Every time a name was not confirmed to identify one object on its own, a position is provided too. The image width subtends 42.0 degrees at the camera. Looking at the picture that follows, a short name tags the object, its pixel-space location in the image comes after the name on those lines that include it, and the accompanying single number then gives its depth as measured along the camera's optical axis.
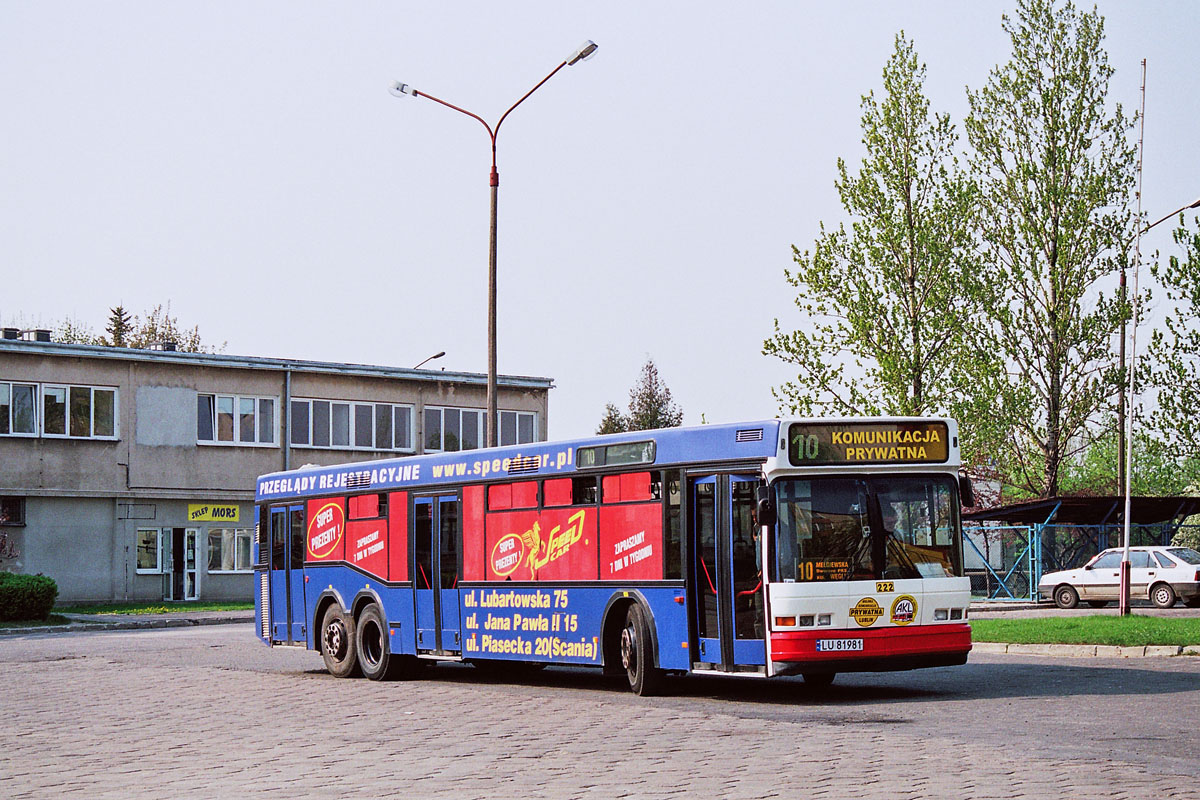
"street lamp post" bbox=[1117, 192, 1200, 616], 27.78
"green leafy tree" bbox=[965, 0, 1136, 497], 45.28
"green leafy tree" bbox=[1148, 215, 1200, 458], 44.88
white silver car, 34.91
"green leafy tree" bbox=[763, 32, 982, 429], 44.41
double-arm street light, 26.11
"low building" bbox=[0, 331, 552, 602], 46.25
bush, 37.00
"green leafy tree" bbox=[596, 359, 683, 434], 119.75
